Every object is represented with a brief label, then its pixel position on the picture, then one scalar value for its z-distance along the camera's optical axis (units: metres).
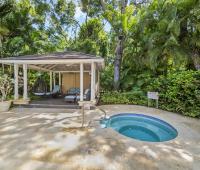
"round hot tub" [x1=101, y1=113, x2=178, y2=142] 5.05
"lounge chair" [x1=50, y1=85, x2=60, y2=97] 10.01
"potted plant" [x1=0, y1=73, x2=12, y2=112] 6.77
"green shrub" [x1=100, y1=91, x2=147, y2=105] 8.74
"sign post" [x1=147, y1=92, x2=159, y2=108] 7.59
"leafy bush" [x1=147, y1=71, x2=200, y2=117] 6.42
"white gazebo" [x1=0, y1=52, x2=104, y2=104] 7.20
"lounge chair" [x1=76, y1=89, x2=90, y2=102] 8.10
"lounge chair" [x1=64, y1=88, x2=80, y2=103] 8.09
